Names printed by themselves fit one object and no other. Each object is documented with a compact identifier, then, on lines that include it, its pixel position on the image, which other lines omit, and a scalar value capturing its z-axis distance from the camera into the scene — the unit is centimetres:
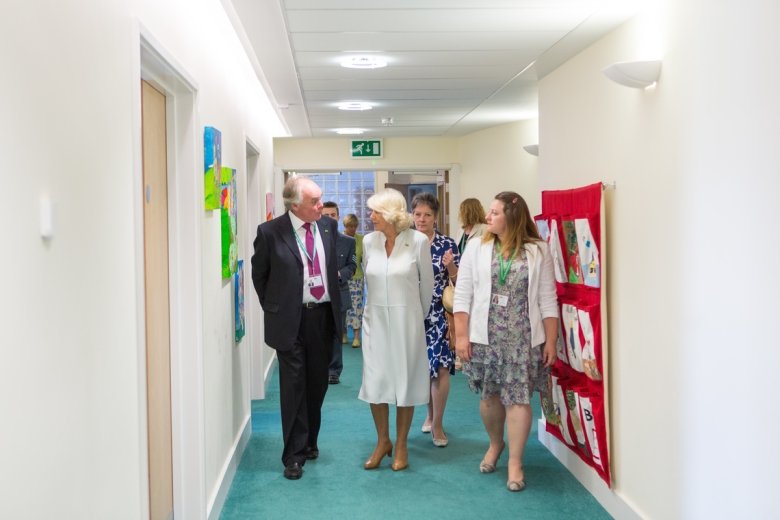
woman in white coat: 407
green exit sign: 959
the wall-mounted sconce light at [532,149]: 535
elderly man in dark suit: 411
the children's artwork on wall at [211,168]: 343
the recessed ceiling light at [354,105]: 642
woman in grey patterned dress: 382
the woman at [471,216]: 537
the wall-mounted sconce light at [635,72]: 295
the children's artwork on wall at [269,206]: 686
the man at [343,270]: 472
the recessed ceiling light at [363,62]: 452
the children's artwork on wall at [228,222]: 400
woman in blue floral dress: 448
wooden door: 294
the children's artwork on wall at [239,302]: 454
